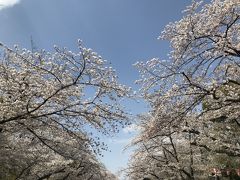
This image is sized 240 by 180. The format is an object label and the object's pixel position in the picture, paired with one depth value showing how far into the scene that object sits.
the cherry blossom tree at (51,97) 4.96
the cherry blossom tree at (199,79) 5.52
